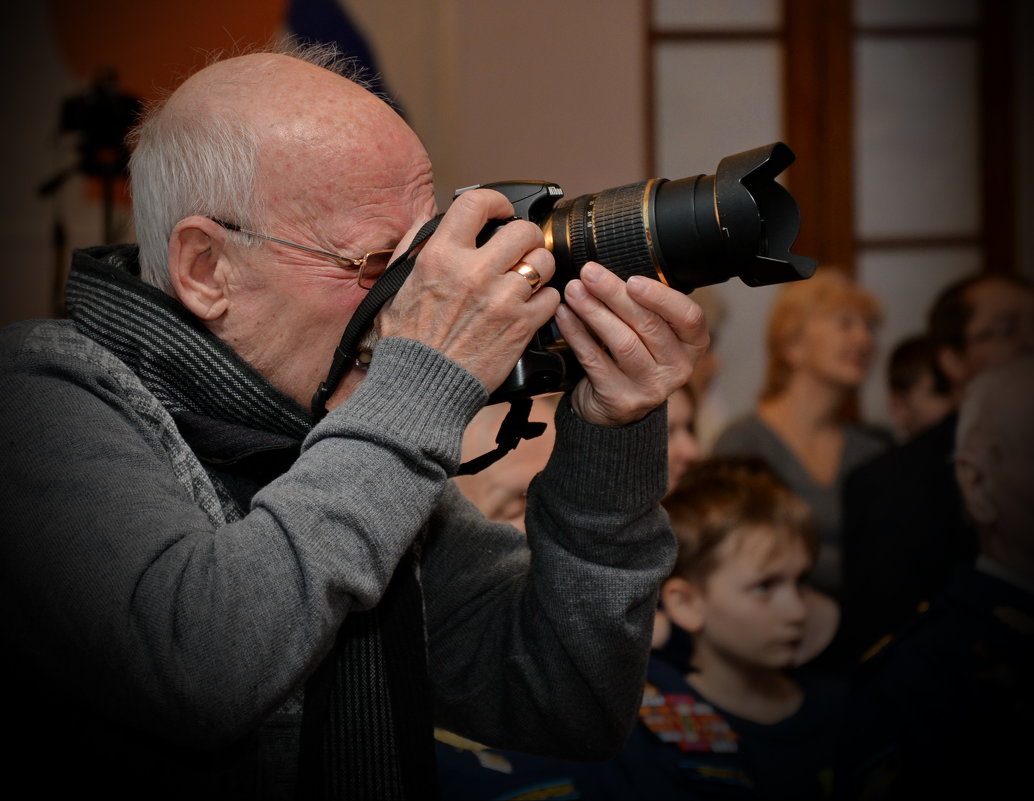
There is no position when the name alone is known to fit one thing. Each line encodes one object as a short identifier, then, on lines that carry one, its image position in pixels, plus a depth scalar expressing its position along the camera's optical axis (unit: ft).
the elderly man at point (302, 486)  7.42
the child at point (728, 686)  8.98
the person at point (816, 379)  14.25
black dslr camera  7.81
